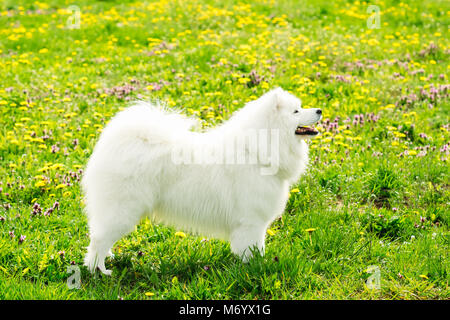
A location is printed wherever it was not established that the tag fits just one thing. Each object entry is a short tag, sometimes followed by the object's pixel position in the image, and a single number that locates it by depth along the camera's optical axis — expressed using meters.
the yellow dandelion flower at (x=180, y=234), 8.67
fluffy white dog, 7.35
